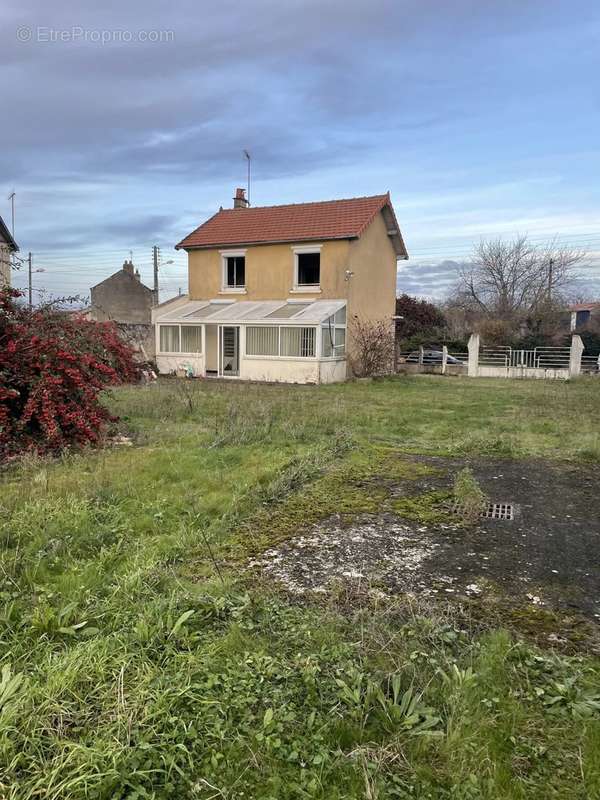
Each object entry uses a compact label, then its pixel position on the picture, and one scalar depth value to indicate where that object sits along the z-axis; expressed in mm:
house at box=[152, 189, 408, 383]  20234
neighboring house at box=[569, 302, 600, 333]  48531
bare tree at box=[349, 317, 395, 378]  21844
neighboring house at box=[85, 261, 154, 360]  36469
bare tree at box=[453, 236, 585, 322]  39969
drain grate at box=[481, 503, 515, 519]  4785
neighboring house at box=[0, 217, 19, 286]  19750
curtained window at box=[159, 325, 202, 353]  22422
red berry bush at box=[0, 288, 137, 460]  7066
